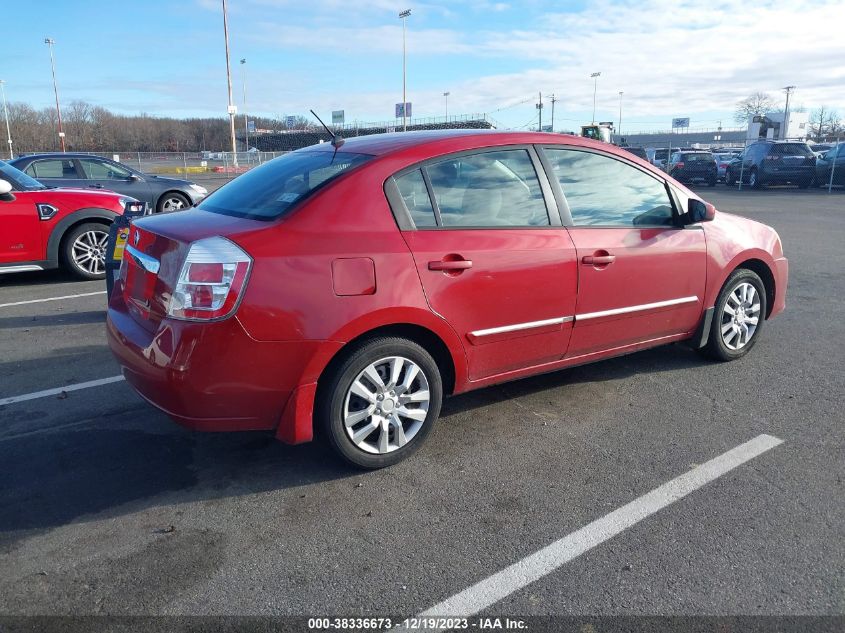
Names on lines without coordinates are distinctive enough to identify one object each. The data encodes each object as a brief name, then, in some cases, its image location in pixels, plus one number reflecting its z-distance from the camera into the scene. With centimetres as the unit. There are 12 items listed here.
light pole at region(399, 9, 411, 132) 5097
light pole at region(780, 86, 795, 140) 5447
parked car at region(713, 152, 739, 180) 3101
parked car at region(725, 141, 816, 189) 2462
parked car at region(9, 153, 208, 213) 1184
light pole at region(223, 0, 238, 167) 3762
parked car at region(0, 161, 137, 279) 768
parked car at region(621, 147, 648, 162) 3230
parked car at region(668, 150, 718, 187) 2867
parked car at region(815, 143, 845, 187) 2361
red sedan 310
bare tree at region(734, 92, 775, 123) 9379
